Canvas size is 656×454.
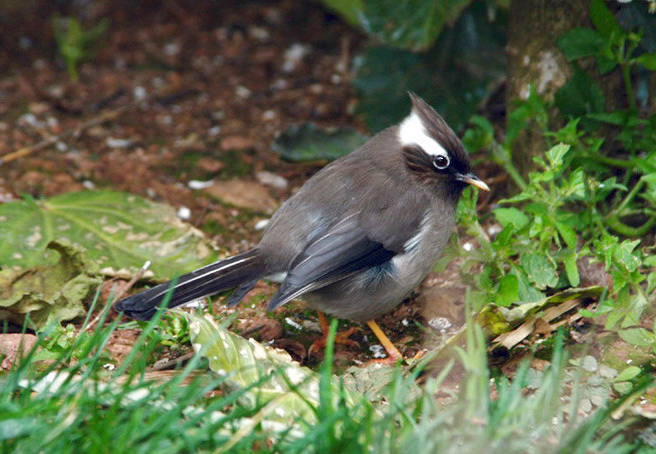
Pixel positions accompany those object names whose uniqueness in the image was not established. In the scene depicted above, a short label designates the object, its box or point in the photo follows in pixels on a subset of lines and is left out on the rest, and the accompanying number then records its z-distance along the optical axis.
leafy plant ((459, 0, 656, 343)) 8.52
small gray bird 8.55
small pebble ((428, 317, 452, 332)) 9.43
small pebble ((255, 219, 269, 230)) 11.22
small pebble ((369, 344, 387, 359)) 9.15
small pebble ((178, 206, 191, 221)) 11.41
